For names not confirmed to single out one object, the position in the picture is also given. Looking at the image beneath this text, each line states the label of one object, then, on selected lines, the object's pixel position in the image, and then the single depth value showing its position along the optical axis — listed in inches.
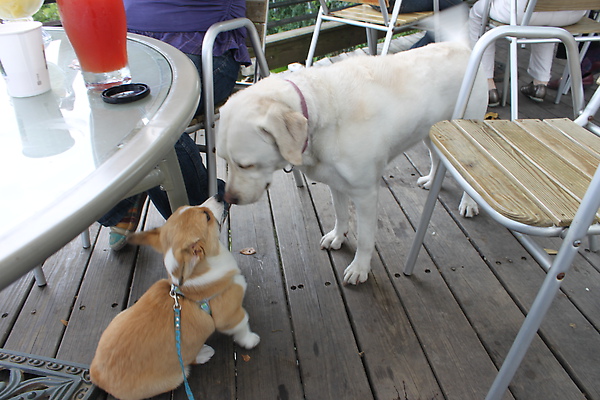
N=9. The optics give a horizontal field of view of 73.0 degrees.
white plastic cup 31.5
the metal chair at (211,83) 57.9
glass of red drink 33.4
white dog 50.8
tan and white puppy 46.6
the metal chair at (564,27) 100.1
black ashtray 33.3
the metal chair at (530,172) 37.4
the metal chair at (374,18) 126.3
